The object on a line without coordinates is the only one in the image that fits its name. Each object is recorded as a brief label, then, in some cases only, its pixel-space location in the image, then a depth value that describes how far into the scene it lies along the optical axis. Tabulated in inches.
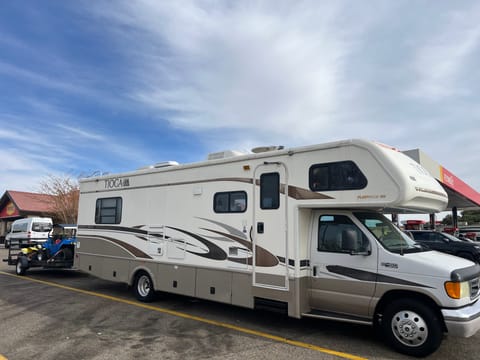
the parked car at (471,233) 1090.7
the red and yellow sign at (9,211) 1368.6
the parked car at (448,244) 637.4
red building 1311.3
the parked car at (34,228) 897.5
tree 1200.8
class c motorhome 207.5
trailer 503.8
